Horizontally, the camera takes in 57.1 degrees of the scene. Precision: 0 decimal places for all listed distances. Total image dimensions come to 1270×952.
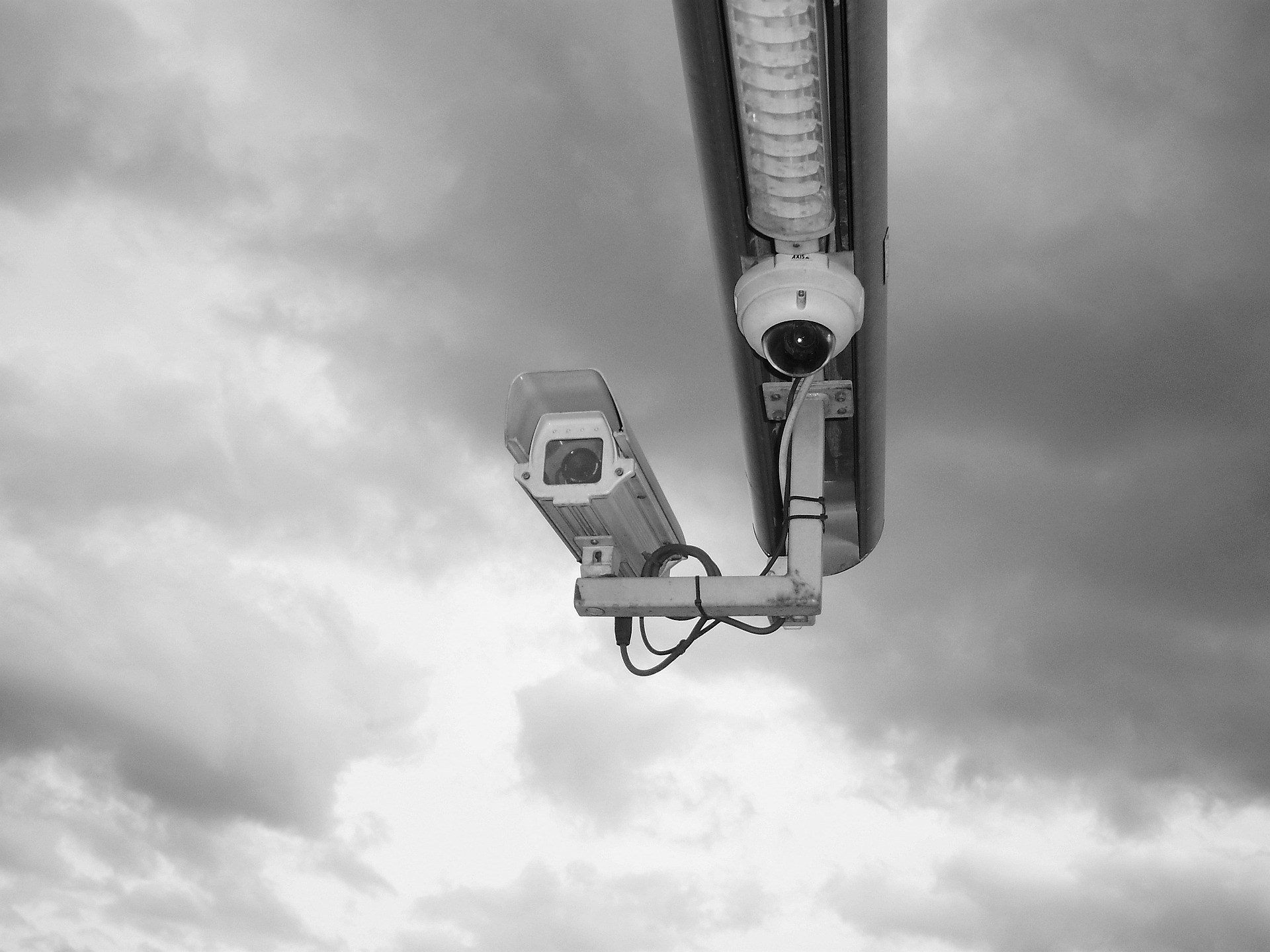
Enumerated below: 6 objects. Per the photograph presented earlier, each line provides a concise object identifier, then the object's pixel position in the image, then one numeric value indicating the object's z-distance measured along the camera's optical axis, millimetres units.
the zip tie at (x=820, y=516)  3135
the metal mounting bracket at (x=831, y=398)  3473
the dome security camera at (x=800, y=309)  2887
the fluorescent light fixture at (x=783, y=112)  2330
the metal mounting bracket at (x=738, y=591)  3040
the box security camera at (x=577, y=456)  3098
